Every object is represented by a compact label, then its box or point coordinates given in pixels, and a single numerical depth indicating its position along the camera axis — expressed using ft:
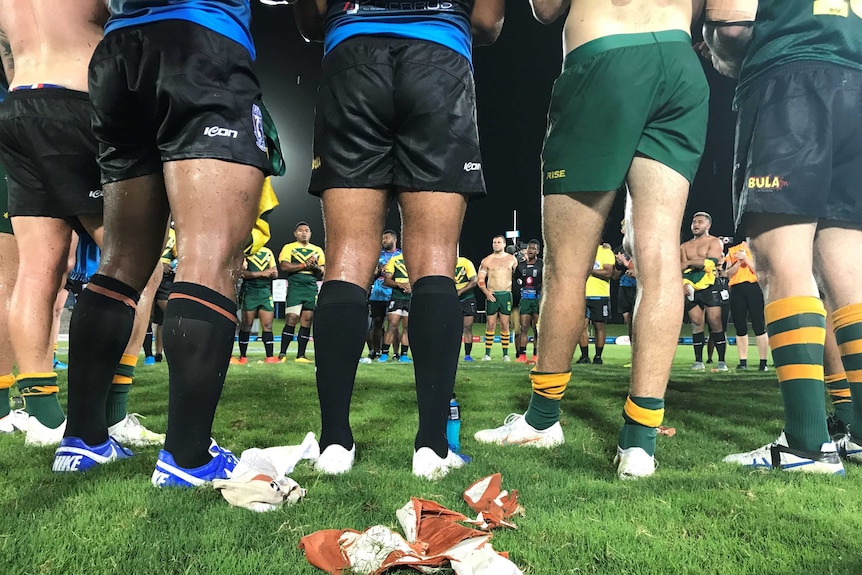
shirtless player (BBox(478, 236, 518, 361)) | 37.11
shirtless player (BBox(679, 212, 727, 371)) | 28.22
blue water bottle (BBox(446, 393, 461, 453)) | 6.40
